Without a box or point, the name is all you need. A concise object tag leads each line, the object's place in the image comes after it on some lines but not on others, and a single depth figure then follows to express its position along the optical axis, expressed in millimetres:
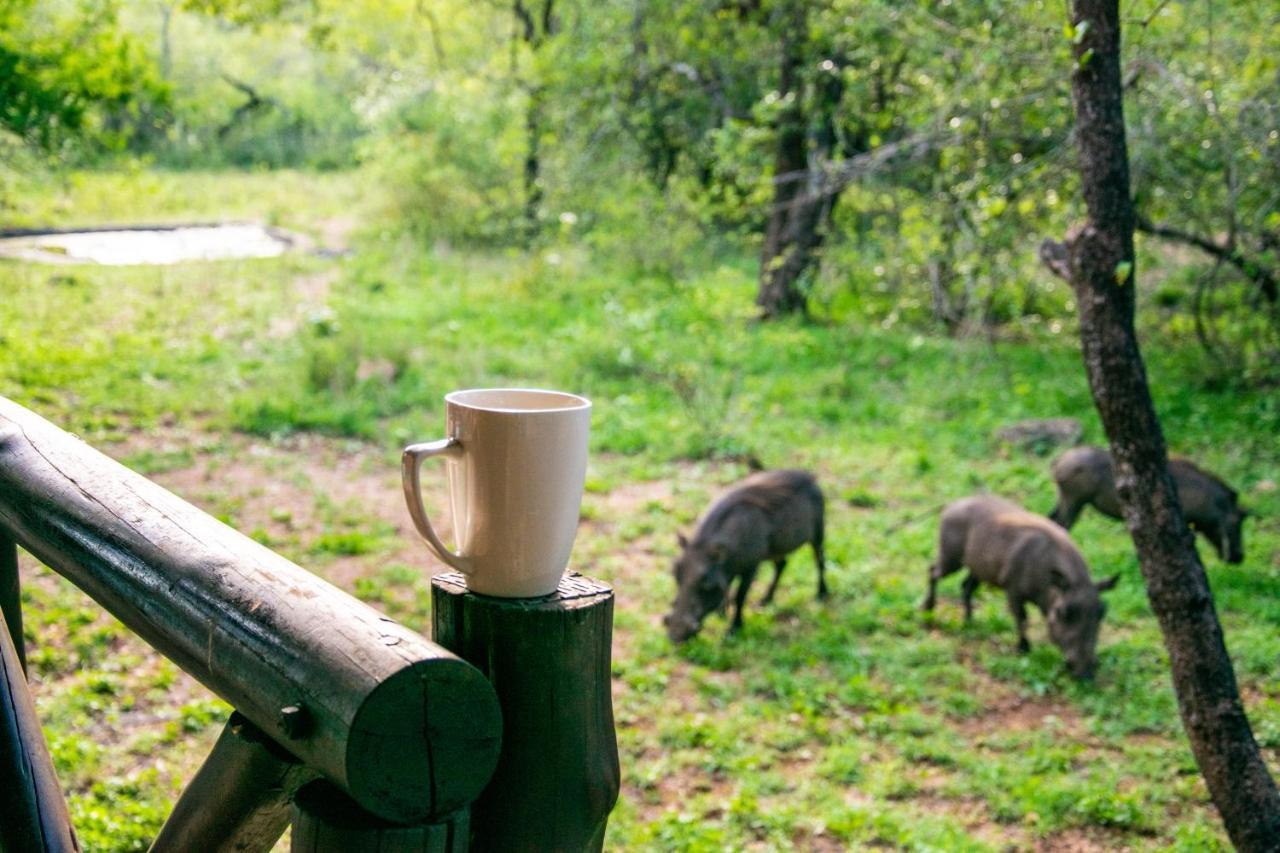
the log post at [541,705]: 1775
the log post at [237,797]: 1806
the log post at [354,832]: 1519
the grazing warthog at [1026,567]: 6039
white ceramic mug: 1800
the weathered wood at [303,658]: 1456
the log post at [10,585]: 2740
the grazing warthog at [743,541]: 6273
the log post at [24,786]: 2164
